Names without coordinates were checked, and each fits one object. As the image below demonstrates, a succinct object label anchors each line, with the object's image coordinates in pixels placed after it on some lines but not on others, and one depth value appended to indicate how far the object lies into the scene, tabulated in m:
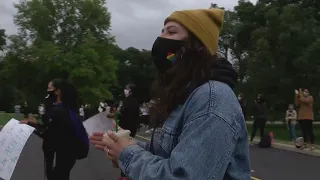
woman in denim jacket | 0.93
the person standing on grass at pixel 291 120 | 10.10
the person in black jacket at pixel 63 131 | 3.35
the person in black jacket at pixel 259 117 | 10.37
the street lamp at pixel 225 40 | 11.45
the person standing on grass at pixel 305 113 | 7.94
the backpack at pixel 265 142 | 9.47
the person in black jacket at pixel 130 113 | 5.16
